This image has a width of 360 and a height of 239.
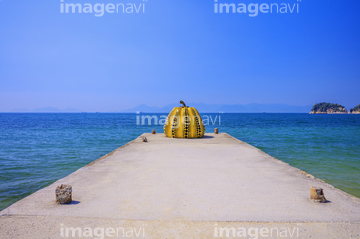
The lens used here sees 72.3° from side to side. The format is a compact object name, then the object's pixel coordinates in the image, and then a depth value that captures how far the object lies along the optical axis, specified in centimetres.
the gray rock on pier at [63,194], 430
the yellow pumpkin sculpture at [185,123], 1434
